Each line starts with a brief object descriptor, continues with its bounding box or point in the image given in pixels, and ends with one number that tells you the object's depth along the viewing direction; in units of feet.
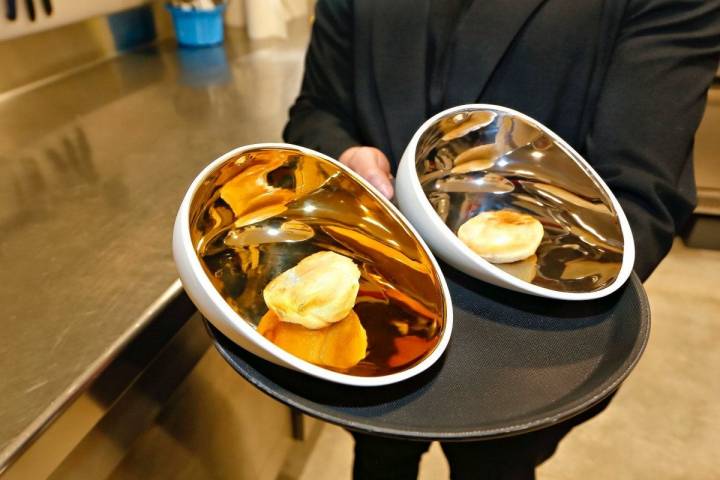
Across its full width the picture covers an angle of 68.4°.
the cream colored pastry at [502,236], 1.35
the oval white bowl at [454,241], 1.22
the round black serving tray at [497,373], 1.01
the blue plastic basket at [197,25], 3.75
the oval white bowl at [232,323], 0.99
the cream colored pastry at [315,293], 1.18
